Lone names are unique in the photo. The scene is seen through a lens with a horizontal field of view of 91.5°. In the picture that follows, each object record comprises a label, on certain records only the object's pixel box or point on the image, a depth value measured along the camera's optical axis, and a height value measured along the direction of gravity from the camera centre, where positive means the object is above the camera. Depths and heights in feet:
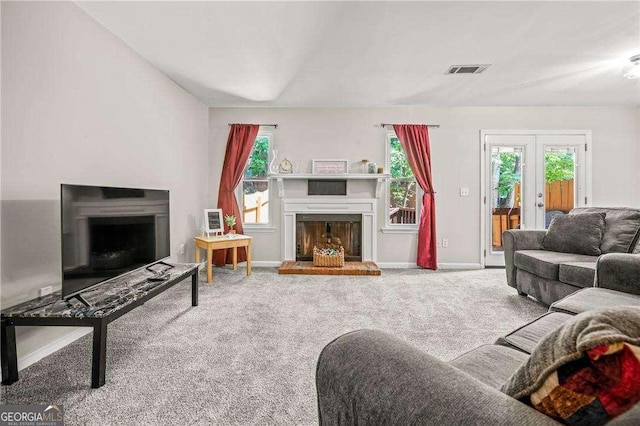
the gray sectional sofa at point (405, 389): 1.91 -1.26
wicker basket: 14.43 -2.24
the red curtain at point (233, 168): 15.38 +2.14
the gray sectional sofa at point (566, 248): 8.87 -1.26
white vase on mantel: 15.55 +2.33
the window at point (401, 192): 15.92 +0.95
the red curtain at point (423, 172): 15.34 +1.89
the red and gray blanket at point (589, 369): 1.69 -0.92
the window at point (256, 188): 15.96 +1.19
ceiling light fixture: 10.18 +4.69
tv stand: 5.52 -1.89
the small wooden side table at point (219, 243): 12.33 -1.32
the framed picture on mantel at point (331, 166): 15.66 +2.24
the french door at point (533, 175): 15.42 +1.71
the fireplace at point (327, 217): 15.53 -0.33
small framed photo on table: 13.52 -0.44
